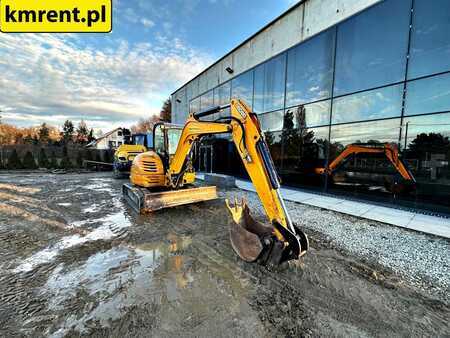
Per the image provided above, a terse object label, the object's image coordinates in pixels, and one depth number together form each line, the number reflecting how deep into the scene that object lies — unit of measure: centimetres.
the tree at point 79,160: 1917
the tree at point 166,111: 4496
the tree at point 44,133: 4791
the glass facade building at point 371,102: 597
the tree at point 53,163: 1817
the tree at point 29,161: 1734
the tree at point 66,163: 1826
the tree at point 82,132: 5478
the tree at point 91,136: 5425
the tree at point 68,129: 5444
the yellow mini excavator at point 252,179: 274
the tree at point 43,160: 1797
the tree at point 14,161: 1683
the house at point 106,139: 4579
